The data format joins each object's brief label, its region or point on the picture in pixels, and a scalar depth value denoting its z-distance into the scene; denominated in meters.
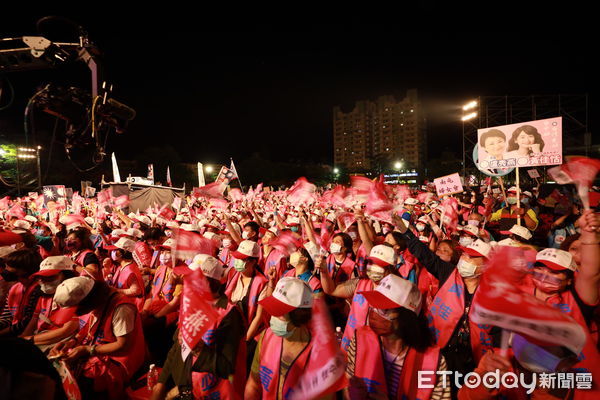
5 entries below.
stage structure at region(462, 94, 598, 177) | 21.53
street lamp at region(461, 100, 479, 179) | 23.45
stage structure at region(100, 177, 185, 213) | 18.12
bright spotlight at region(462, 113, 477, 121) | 23.57
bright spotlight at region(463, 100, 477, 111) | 23.44
